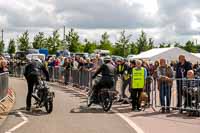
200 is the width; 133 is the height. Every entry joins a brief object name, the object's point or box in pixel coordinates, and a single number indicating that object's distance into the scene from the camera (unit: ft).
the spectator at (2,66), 69.57
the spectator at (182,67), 56.59
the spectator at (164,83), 56.08
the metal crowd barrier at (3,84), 59.67
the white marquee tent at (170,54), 170.91
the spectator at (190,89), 52.49
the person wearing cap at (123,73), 67.56
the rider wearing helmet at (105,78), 57.82
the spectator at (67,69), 104.72
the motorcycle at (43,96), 53.42
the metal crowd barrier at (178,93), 52.47
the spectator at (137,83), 57.88
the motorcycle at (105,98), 56.29
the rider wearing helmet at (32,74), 55.72
